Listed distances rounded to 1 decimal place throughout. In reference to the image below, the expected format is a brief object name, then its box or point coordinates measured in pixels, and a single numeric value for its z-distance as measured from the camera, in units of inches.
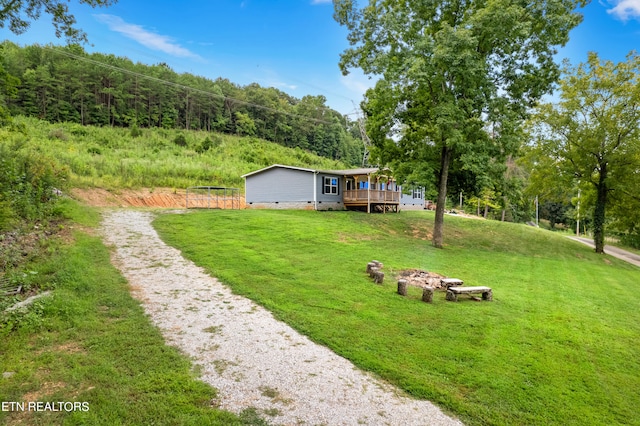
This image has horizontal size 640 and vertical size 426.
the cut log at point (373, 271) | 319.3
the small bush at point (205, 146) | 1603.5
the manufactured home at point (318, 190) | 947.3
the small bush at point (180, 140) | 1656.0
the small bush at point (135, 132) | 1611.7
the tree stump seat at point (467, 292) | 278.9
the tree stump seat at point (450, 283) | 303.9
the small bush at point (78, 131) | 1425.9
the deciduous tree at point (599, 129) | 705.0
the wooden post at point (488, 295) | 288.5
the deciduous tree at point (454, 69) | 520.1
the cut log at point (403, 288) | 277.6
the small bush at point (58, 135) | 1249.3
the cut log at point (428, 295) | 265.4
